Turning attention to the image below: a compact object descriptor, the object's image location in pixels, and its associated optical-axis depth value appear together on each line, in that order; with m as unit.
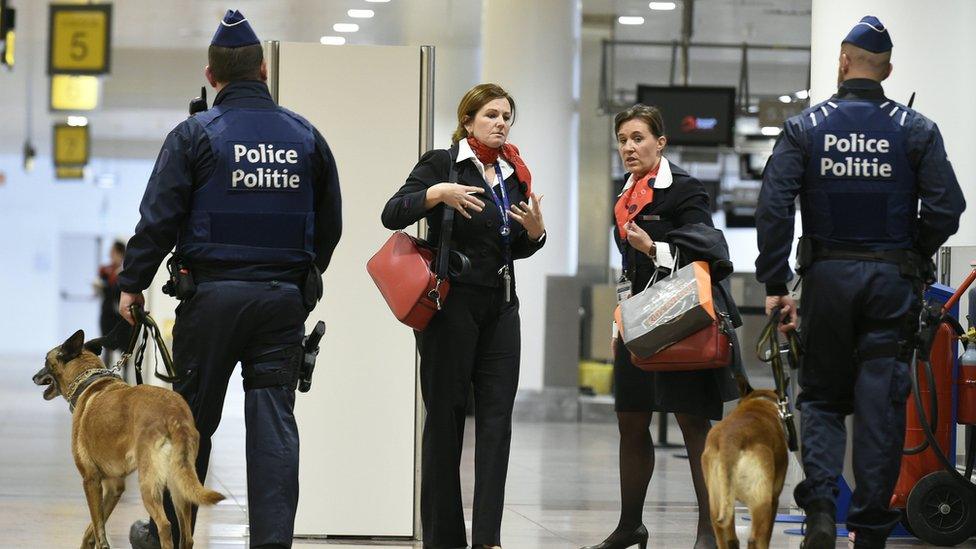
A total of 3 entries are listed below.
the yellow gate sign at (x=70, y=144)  46.86
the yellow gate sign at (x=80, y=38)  26.61
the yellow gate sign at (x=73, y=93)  34.74
